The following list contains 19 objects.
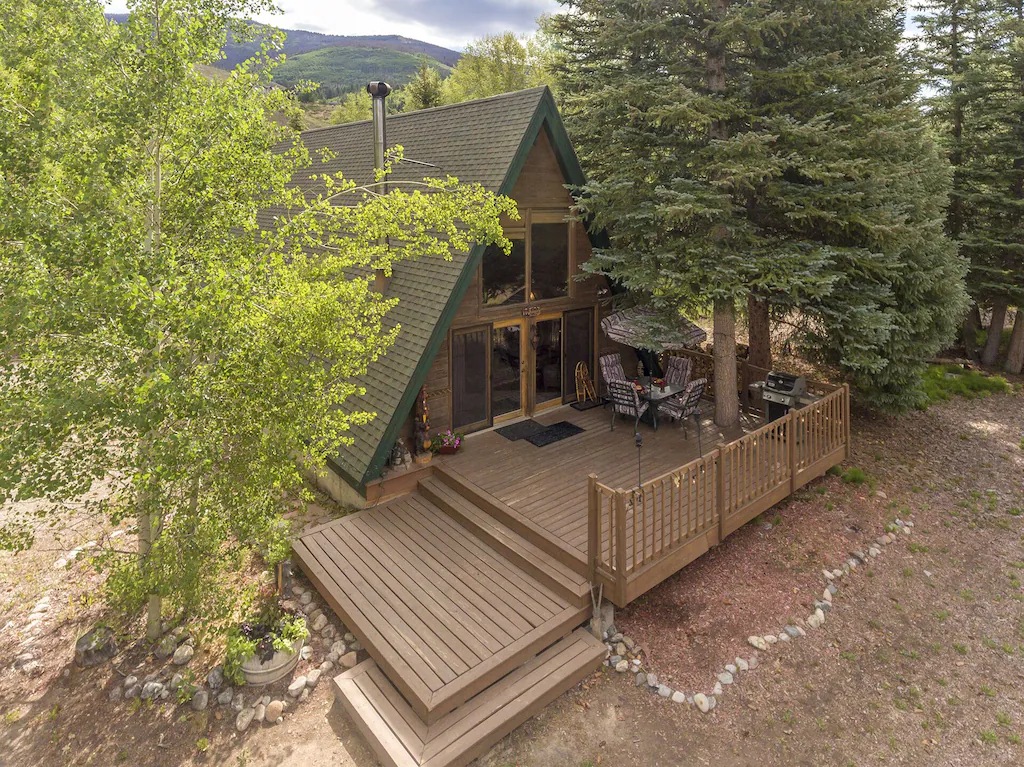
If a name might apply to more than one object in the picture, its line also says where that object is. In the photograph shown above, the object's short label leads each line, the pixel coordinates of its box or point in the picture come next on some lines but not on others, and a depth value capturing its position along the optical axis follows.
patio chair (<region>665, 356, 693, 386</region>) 10.62
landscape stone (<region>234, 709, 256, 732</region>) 5.11
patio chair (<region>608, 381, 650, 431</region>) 9.36
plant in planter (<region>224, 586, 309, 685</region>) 5.25
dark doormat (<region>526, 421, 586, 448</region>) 9.28
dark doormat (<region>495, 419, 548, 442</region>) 9.45
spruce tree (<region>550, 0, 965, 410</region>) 8.23
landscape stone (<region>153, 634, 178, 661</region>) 5.83
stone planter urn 5.45
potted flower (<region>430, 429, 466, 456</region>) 8.61
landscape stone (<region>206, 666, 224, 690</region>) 5.49
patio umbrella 8.86
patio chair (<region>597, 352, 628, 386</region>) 10.38
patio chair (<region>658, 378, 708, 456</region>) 9.44
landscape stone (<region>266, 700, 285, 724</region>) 5.19
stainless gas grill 9.05
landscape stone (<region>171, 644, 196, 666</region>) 5.79
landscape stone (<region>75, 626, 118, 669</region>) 5.74
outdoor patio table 9.45
